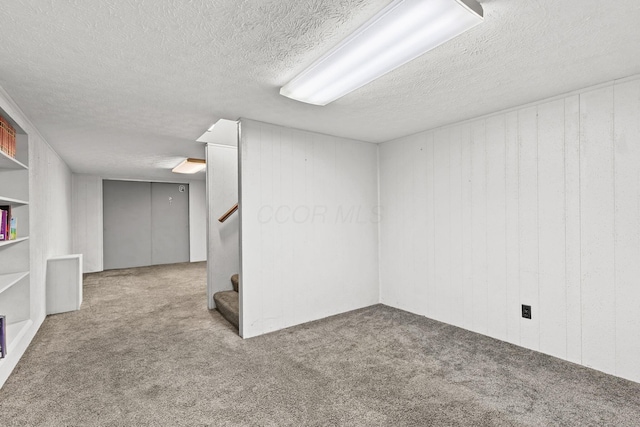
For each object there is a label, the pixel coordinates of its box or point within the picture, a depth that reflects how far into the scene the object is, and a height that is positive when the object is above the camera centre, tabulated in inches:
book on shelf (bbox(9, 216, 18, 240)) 103.5 -4.1
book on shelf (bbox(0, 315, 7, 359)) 87.0 -34.3
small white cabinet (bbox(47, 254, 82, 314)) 149.4 -33.5
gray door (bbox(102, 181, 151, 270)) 274.7 -7.3
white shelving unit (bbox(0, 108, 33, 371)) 108.1 -12.1
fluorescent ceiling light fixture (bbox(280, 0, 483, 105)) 52.5 +33.8
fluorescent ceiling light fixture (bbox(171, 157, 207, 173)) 201.6 +34.2
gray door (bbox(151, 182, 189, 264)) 294.0 -7.7
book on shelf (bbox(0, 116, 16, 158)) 94.9 +25.7
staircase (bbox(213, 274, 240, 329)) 129.4 -40.1
